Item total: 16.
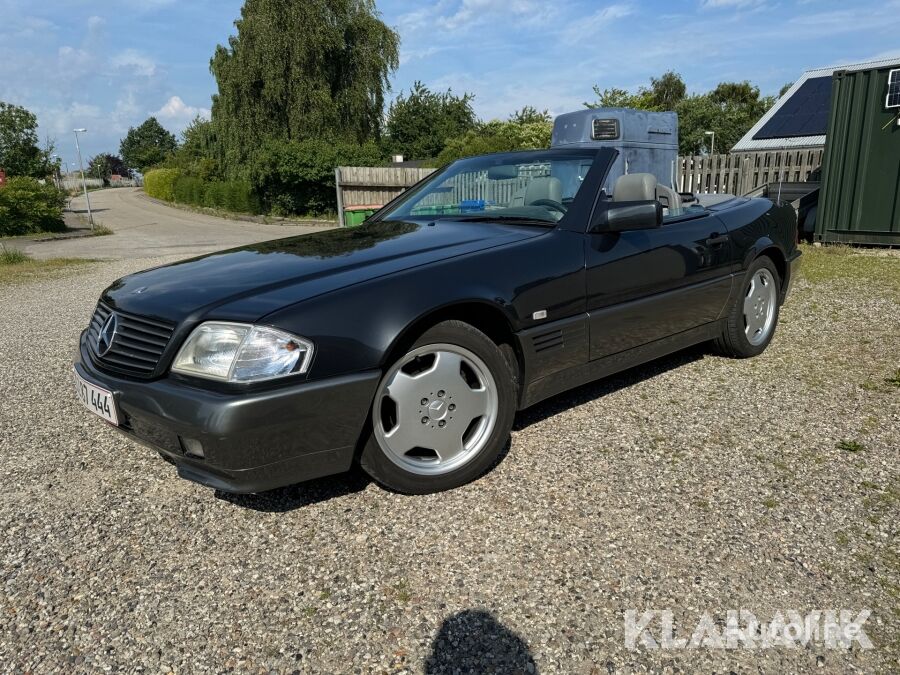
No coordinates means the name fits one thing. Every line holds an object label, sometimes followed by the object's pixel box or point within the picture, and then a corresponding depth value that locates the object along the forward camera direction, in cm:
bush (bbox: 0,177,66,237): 2070
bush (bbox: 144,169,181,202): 4594
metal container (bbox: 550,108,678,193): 975
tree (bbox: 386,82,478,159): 4803
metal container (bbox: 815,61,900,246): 941
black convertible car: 228
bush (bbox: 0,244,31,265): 1308
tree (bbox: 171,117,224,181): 3459
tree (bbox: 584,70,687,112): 6276
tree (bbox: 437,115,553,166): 2127
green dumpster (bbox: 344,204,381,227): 1188
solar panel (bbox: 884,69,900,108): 913
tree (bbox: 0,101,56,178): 2883
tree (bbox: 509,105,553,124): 3638
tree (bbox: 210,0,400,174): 2561
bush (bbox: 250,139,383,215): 2489
